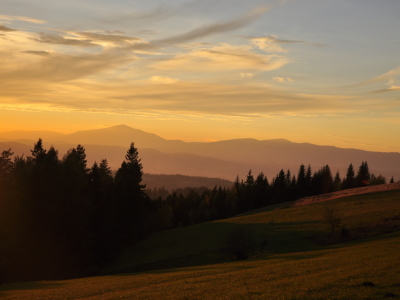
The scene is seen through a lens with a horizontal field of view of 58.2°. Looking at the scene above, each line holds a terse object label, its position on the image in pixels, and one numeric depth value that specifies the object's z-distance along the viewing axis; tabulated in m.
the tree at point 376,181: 143.06
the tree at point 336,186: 128.75
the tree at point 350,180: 129.75
